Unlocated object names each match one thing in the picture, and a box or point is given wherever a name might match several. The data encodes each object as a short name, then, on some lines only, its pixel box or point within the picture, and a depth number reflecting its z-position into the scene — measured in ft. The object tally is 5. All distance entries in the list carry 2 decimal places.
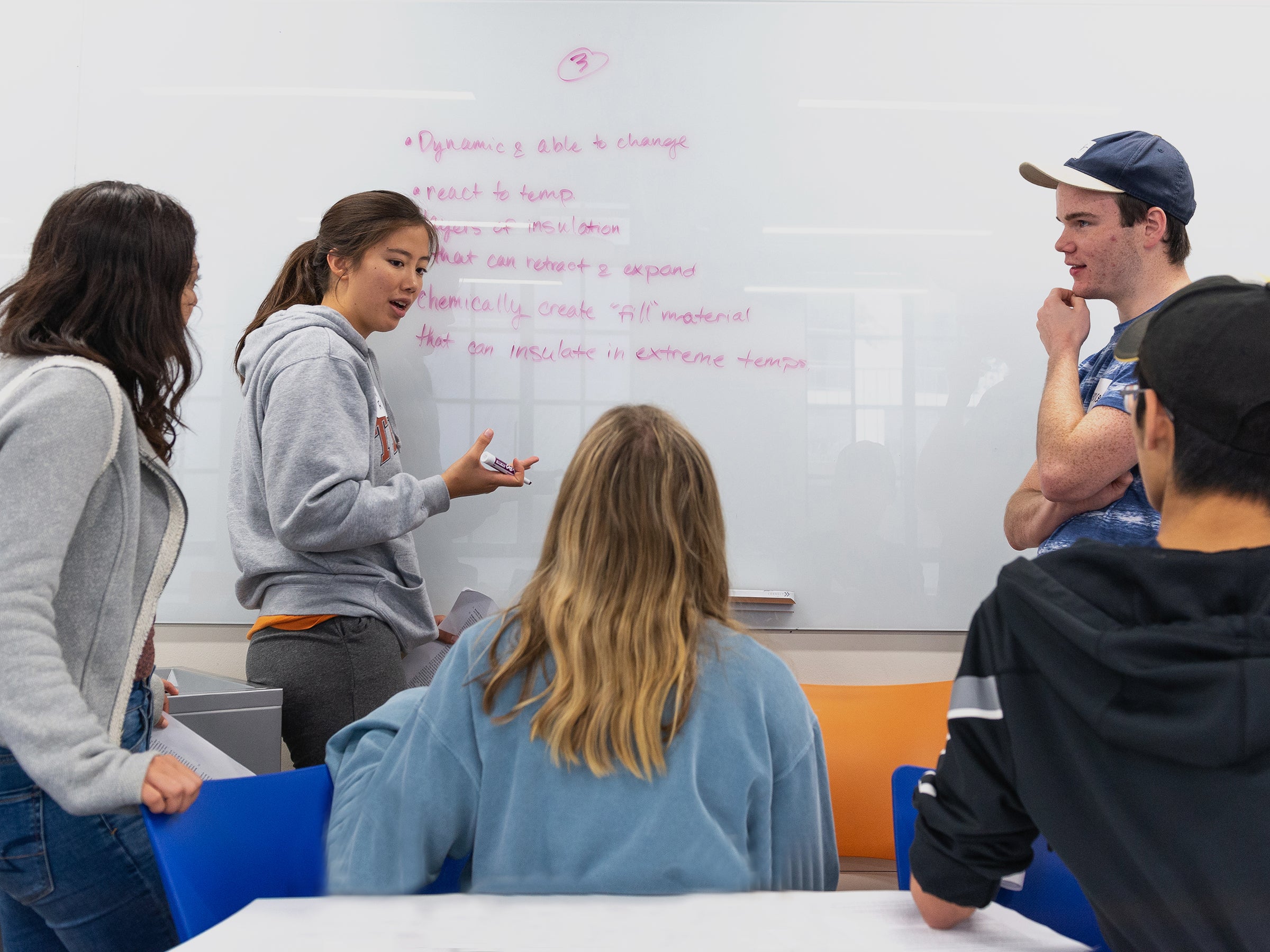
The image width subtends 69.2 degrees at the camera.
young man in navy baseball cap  5.20
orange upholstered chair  5.57
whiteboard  7.36
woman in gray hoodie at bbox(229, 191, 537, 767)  5.60
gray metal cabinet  5.76
